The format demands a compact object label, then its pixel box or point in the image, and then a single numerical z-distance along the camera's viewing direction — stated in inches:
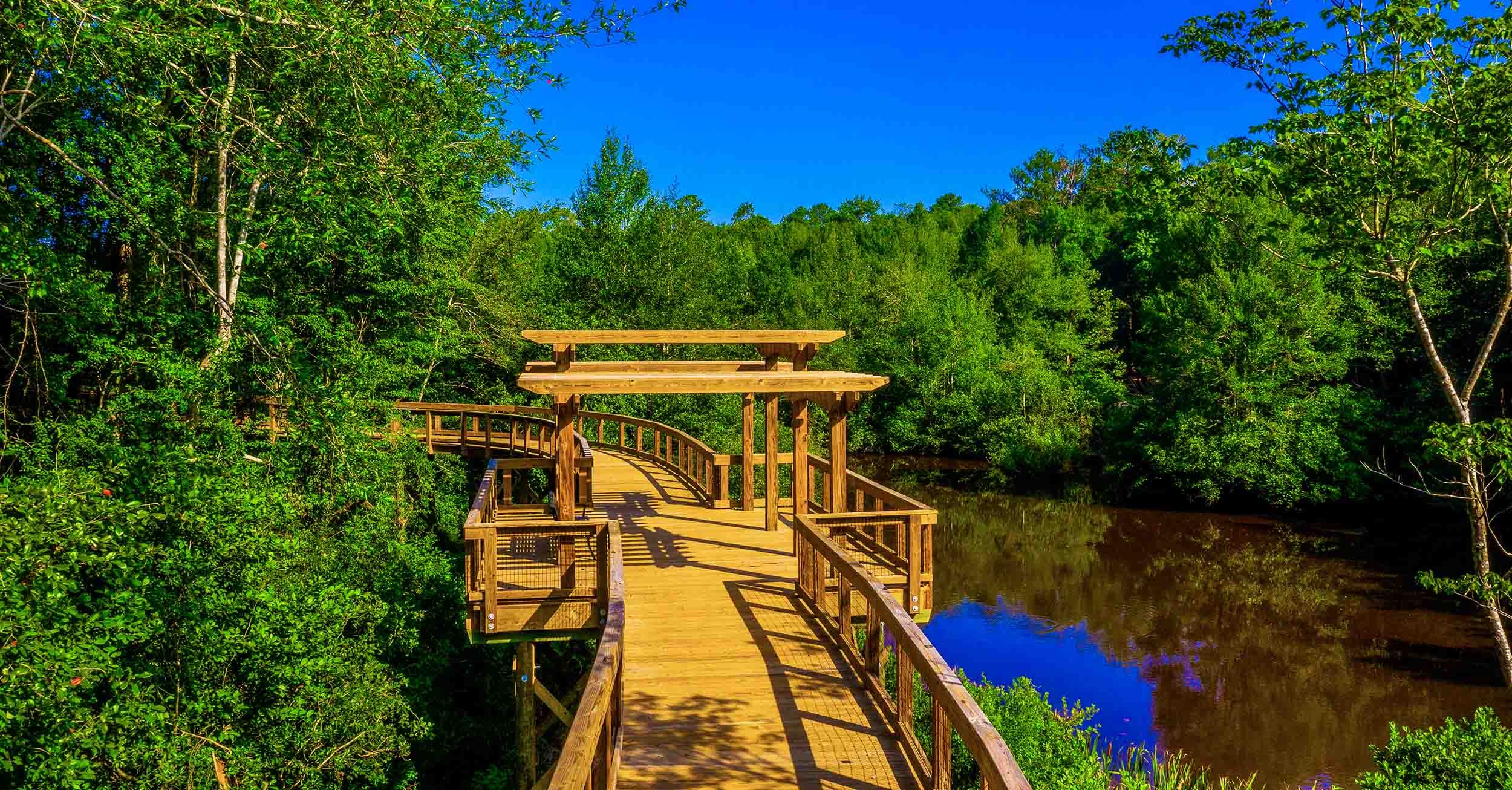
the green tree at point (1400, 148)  412.2
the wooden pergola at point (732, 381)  363.3
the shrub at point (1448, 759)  343.6
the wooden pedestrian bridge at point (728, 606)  210.1
